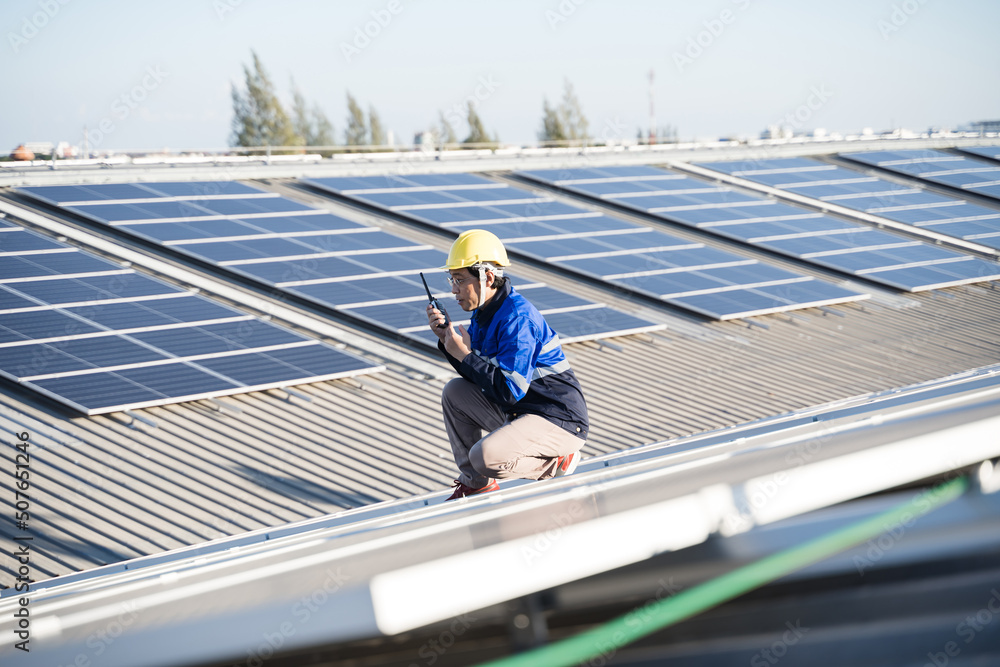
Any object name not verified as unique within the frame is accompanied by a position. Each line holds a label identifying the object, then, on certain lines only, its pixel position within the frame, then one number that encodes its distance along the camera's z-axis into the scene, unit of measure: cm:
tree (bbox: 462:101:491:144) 8950
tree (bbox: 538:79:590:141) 10175
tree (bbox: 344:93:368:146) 10094
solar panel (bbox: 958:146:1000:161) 3559
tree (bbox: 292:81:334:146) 9744
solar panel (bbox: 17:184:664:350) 1516
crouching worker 594
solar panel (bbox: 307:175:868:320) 1780
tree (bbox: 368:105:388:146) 10075
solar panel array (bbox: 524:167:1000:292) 2109
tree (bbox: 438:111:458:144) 8819
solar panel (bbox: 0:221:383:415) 1127
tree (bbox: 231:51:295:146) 8638
